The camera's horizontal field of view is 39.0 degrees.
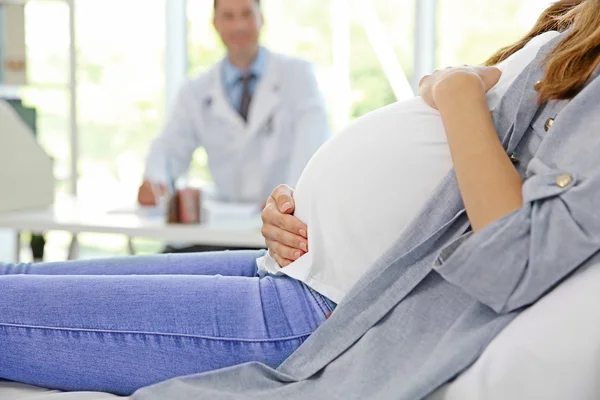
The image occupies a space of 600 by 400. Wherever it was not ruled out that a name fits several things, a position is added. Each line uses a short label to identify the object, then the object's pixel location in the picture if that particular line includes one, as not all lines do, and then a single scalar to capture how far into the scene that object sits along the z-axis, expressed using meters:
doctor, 3.50
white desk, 2.44
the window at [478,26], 4.43
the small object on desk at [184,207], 2.52
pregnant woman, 1.18
